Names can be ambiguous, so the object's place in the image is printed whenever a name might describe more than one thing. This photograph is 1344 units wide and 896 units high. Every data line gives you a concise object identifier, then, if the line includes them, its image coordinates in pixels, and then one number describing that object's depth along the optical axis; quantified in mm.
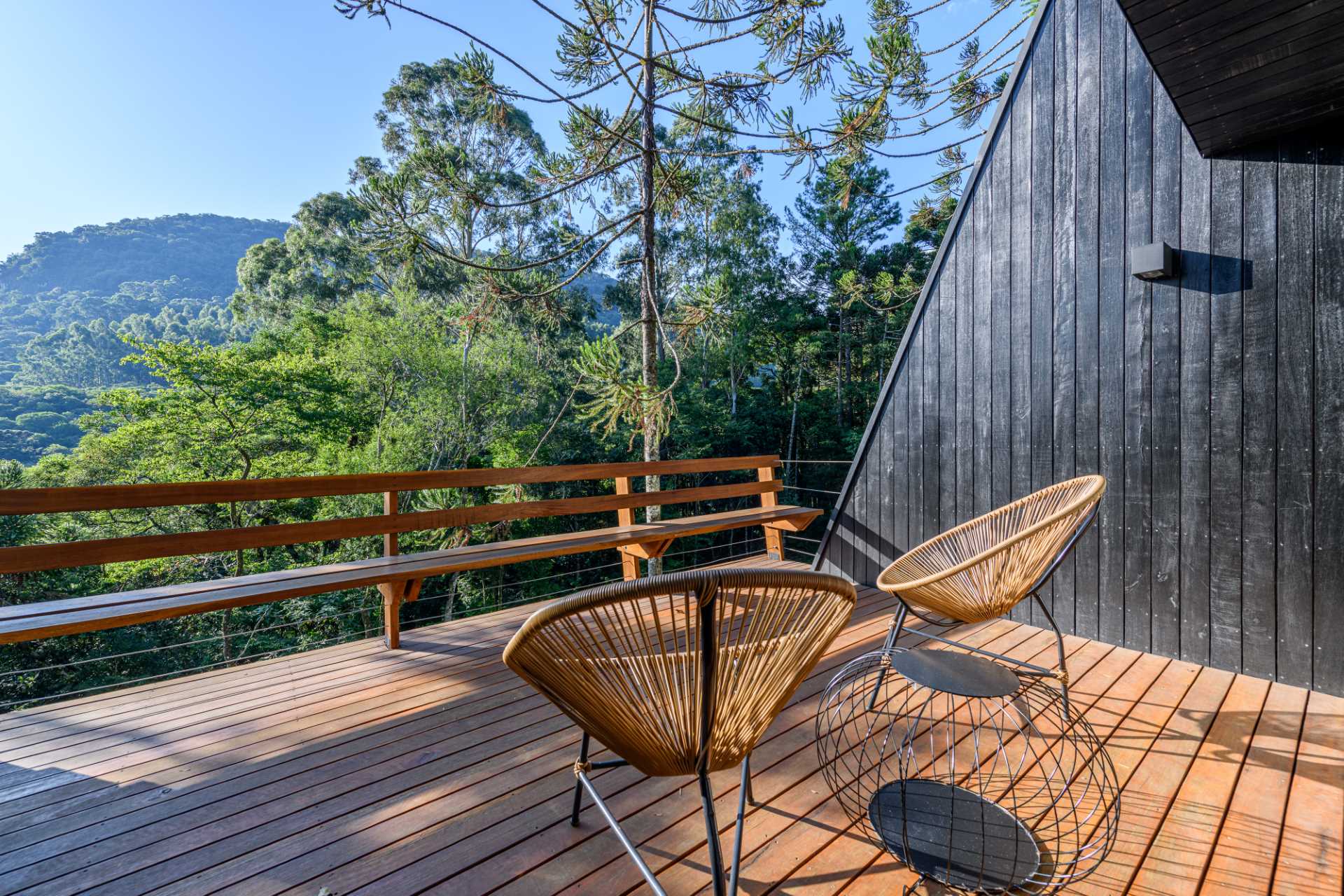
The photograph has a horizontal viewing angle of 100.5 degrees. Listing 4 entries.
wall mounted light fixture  2344
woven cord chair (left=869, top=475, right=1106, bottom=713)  1499
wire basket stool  1126
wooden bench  1713
